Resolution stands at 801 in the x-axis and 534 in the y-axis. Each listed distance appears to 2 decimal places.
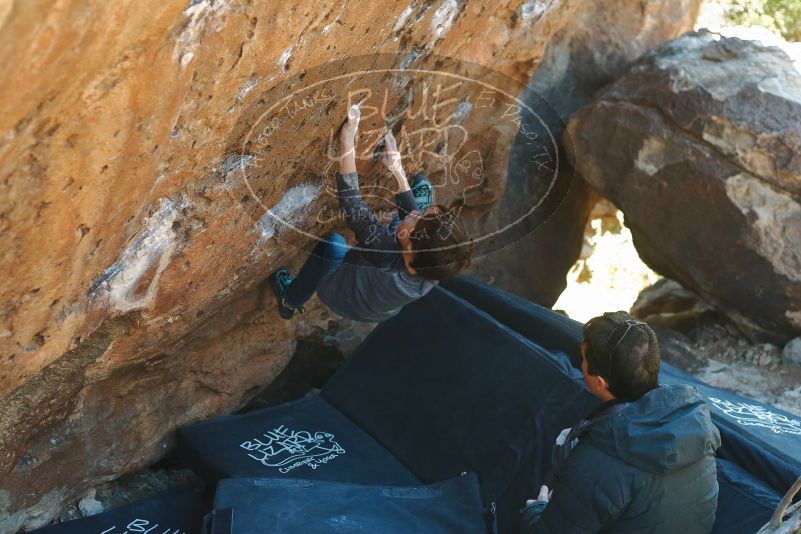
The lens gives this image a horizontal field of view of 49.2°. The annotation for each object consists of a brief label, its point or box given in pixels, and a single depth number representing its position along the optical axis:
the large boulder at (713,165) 4.22
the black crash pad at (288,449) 3.31
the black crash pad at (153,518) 3.08
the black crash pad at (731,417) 2.75
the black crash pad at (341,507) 2.77
